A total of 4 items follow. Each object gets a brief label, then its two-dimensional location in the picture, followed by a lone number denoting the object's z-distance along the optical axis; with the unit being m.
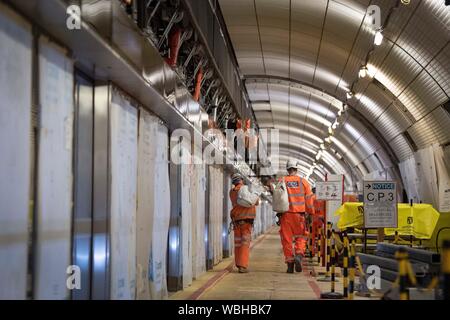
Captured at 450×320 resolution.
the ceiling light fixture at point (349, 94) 17.95
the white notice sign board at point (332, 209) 16.22
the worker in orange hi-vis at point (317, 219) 16.88
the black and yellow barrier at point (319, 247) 15.01
